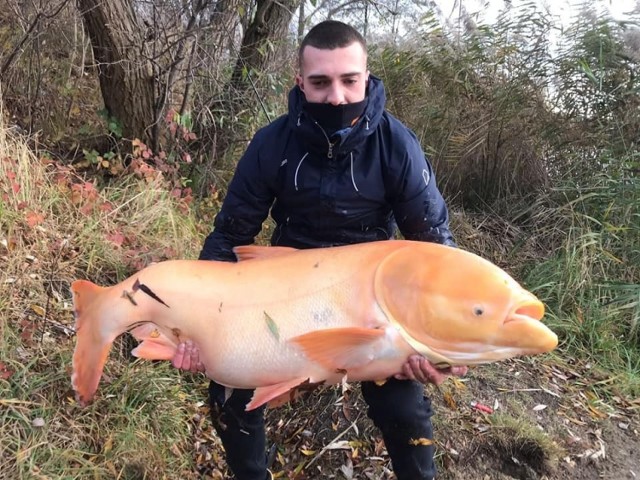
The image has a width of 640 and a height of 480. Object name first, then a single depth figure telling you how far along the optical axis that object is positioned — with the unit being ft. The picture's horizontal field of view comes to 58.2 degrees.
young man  6.51
